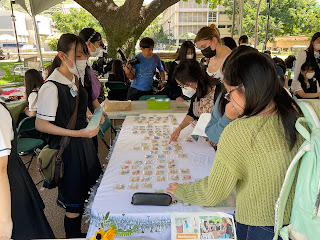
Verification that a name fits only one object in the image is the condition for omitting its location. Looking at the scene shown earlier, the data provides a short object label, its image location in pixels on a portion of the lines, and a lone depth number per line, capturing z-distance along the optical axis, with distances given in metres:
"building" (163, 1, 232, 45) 42.41
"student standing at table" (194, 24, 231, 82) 2.43
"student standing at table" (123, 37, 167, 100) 3.84
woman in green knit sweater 0.90
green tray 3.16
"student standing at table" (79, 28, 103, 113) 2.26
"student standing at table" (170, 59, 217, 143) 2.08
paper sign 1.07
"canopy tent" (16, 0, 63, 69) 4.71
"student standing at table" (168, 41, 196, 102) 3.76
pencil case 1.27
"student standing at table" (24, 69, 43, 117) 3.29
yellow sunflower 0.96
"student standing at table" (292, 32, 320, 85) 3.32
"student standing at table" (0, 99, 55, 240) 0.94
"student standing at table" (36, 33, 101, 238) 1.57
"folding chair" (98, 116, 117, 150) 2.54
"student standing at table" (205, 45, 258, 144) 1.42
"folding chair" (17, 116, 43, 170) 2.75
